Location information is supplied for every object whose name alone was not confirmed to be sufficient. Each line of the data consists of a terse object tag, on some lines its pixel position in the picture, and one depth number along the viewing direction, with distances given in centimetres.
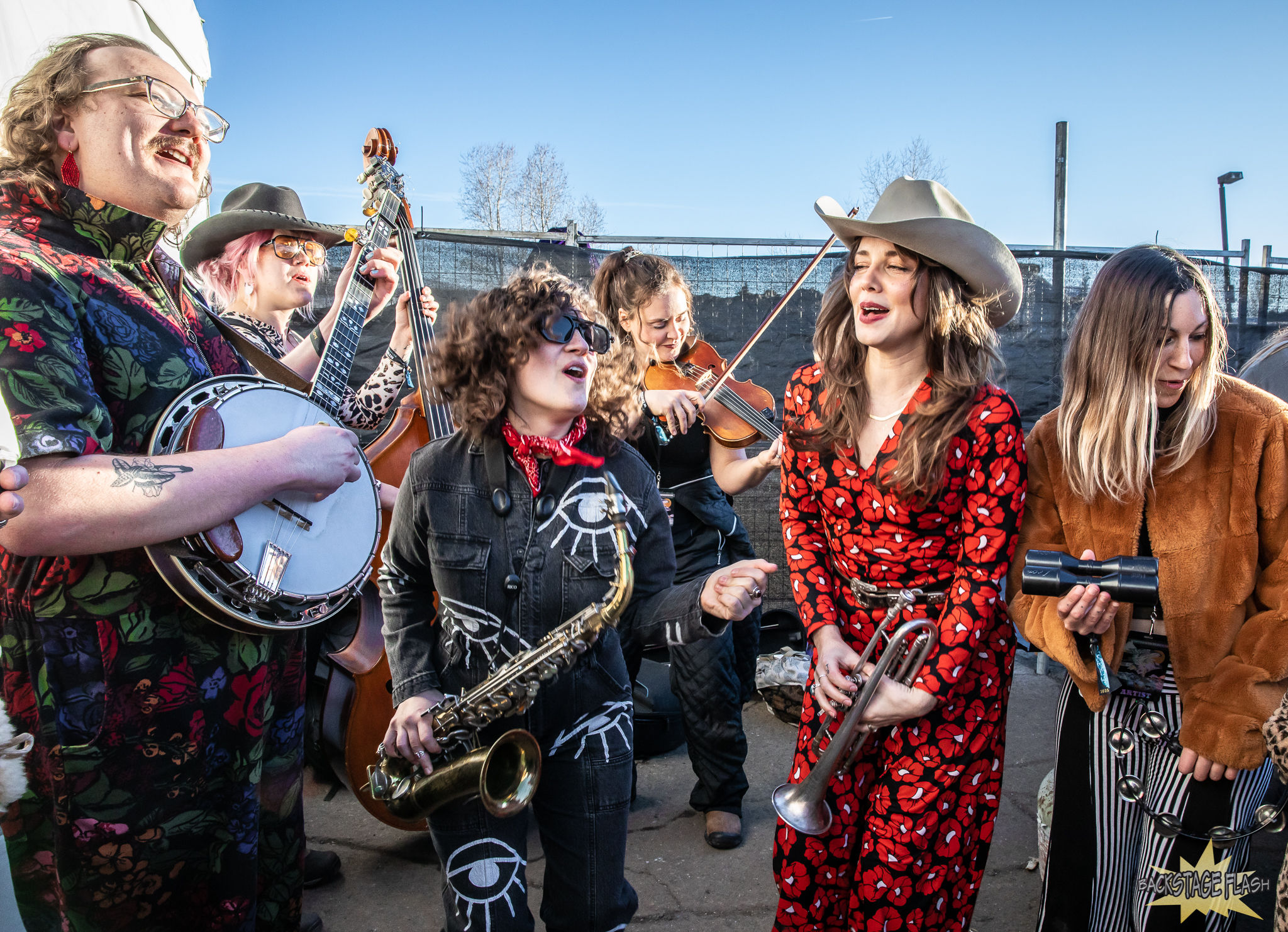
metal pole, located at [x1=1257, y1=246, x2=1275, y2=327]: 693
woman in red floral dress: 214
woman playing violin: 357
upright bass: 313
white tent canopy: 313
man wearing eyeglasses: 164
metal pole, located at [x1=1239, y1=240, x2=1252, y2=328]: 691
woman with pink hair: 355
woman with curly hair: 203
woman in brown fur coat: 214
